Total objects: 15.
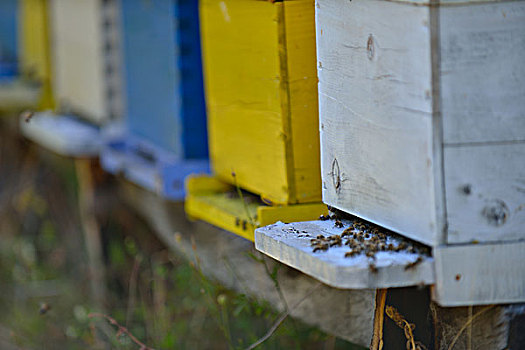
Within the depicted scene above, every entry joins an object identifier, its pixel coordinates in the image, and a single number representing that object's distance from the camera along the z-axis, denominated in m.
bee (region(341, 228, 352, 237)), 3.17
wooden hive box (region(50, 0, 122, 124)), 8.05
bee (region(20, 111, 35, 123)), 5.11
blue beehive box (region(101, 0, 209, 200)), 6.17
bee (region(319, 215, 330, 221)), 3.56
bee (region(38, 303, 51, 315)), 4.86
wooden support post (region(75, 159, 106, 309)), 9.08
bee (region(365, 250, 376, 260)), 2.81
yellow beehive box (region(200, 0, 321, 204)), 4.11
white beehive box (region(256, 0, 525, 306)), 2.62
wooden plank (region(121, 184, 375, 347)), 4.57
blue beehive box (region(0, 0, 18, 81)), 13.79
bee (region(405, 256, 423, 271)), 2.71
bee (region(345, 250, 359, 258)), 2.83
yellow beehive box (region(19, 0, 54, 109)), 10.95
